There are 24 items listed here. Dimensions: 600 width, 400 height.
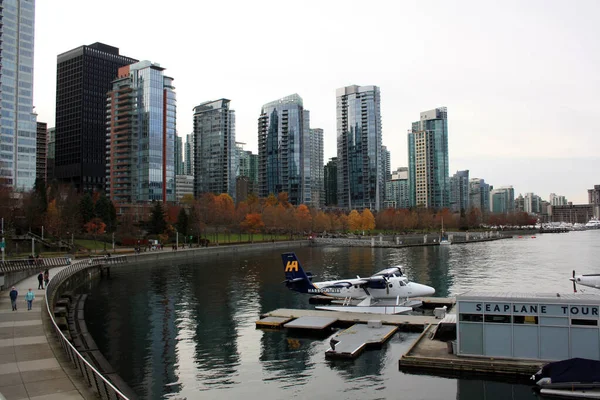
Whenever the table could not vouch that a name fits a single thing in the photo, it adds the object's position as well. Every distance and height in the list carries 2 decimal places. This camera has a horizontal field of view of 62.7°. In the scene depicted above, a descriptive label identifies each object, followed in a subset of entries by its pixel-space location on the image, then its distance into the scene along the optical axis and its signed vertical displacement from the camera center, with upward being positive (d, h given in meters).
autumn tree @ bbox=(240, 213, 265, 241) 146.38 -0.18
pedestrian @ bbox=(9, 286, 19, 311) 35.16 -5.23
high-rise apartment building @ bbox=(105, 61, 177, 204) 181.62 +32.18
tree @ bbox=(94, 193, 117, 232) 114.81 +2.52
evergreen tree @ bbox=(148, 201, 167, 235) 121.31 +0.31
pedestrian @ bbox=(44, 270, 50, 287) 48.42 -5.38
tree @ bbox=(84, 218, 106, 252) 105.88 -0.57
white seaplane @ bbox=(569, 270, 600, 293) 44.56 -5.58
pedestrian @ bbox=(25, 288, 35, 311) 35.22 -5.32
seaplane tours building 24.14 -5.38
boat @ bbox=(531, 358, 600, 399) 21.77 -7.22
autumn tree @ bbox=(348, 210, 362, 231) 189.62 -0.45
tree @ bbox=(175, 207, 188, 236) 122.00 -0.23
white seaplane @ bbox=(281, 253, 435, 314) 41.94 -6.31
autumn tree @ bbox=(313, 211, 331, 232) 178.62 -0.46
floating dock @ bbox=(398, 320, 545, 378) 24.53 -7.39
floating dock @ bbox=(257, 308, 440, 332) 36.00 -7.56
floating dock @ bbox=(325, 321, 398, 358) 29.61 -7.75
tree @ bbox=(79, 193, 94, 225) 111.38 +3.29
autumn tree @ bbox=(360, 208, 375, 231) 188.93 +0.08
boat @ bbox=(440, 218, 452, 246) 146.62 -6.41
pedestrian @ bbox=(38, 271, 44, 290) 46.69 -5.46
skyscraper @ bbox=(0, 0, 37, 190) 149.88 +41.16
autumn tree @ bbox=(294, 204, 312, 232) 168.12 +0.64
